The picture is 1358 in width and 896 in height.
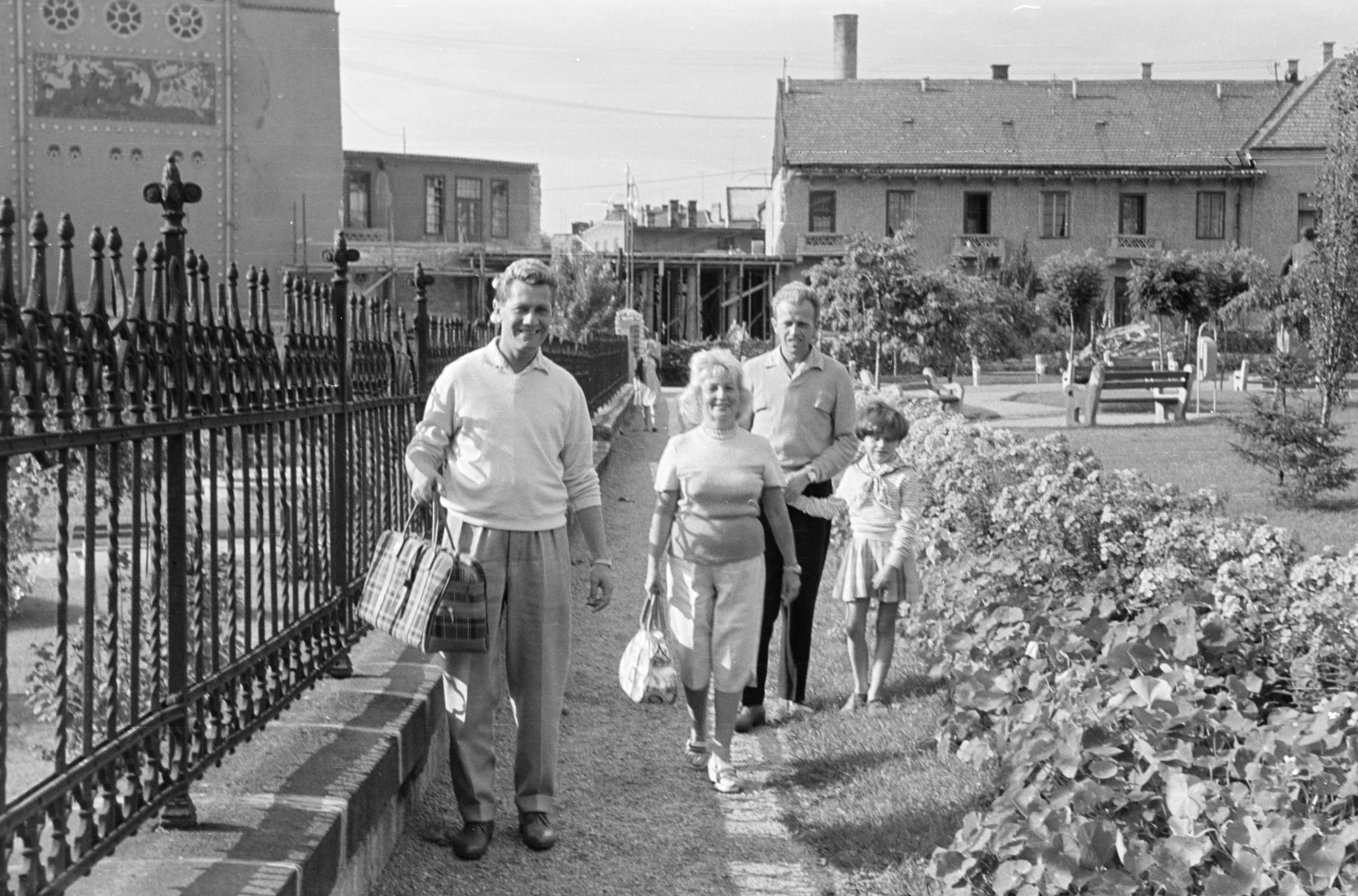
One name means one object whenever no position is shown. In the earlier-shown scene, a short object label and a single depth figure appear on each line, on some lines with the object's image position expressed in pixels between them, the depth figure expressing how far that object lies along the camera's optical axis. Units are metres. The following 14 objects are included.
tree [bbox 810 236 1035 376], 27.92
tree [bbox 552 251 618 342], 46.31
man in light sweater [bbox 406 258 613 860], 4.99
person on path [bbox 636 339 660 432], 24.58
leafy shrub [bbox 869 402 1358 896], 3.84
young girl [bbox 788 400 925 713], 7.01
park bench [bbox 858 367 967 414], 24.65
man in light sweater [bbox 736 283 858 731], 6.83
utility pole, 51.02
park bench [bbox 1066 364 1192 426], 25.09
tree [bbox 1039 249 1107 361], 44.78
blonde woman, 6.11
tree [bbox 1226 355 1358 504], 14.59
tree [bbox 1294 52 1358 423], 17.81
